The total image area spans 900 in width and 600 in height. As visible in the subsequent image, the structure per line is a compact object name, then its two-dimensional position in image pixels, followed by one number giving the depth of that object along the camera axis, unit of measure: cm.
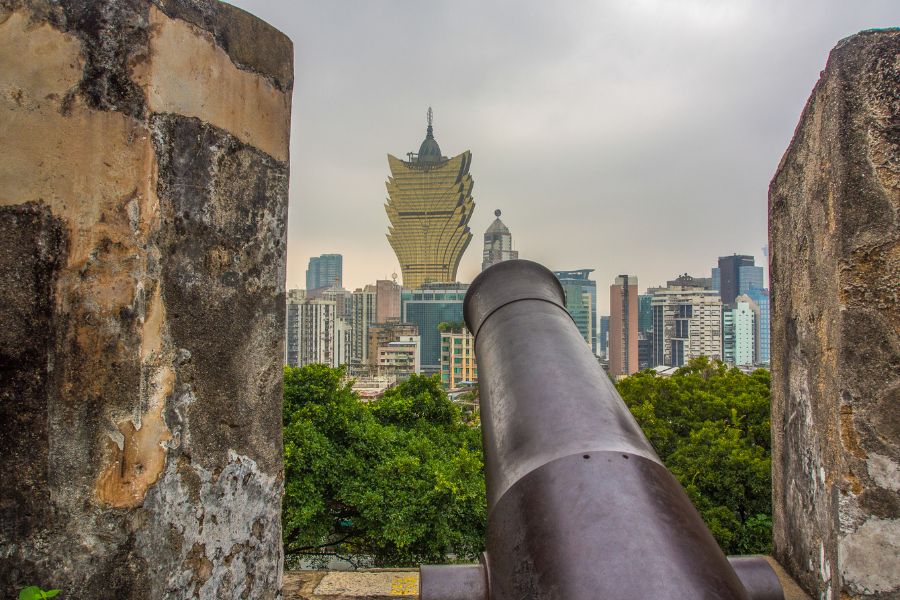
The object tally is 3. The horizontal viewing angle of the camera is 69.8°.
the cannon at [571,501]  135
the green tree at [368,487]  722
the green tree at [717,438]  744
